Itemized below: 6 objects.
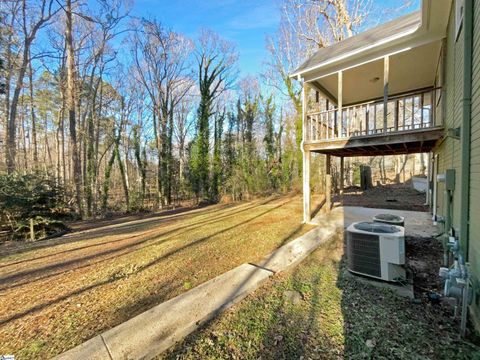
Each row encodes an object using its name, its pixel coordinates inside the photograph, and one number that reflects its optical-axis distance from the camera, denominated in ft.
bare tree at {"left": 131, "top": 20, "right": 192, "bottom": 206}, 45.85
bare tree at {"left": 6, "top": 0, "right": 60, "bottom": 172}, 33.94
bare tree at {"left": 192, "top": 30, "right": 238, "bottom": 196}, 45.52
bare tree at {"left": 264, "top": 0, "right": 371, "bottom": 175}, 42.24
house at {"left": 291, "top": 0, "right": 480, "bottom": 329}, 8.04
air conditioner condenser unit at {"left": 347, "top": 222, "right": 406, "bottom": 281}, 9.55
